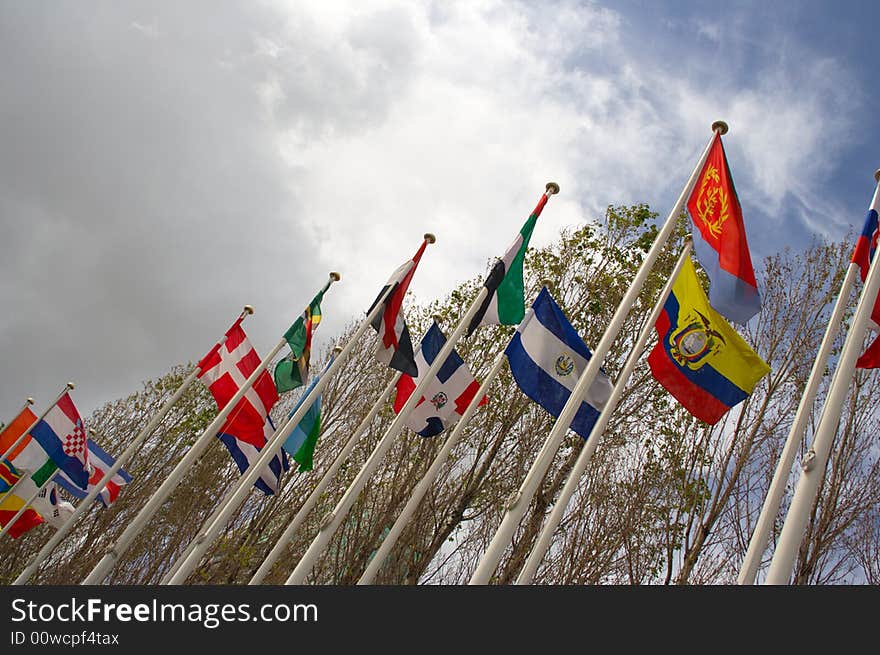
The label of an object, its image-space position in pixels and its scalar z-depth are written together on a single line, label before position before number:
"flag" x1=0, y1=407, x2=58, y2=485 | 13.36
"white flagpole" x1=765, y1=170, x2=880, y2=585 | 4.43
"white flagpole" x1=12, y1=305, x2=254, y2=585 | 10.51
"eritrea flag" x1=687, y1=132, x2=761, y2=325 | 6.38
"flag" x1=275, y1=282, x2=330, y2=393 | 9.95
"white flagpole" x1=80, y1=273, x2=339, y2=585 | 8.48
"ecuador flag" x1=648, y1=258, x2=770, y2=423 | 6.46
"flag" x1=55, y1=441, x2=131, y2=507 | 13.55
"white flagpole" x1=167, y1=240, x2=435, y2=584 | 8.11
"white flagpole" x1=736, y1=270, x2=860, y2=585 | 4.68
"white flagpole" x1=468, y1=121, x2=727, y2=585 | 5.40
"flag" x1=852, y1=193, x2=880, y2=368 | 6.36
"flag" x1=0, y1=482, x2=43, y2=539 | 13.95
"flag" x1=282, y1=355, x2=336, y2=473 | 9.76
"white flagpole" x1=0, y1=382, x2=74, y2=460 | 12.84
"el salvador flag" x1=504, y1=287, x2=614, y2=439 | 7.14
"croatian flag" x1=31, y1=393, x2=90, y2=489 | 12.47
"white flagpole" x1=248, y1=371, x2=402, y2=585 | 9.02
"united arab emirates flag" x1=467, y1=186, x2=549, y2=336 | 8.85
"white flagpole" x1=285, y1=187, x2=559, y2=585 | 7.51
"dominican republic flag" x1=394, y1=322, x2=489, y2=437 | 9.10
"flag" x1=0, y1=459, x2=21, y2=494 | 14.16
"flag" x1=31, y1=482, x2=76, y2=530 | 14.17
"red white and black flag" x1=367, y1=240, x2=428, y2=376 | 8.98
